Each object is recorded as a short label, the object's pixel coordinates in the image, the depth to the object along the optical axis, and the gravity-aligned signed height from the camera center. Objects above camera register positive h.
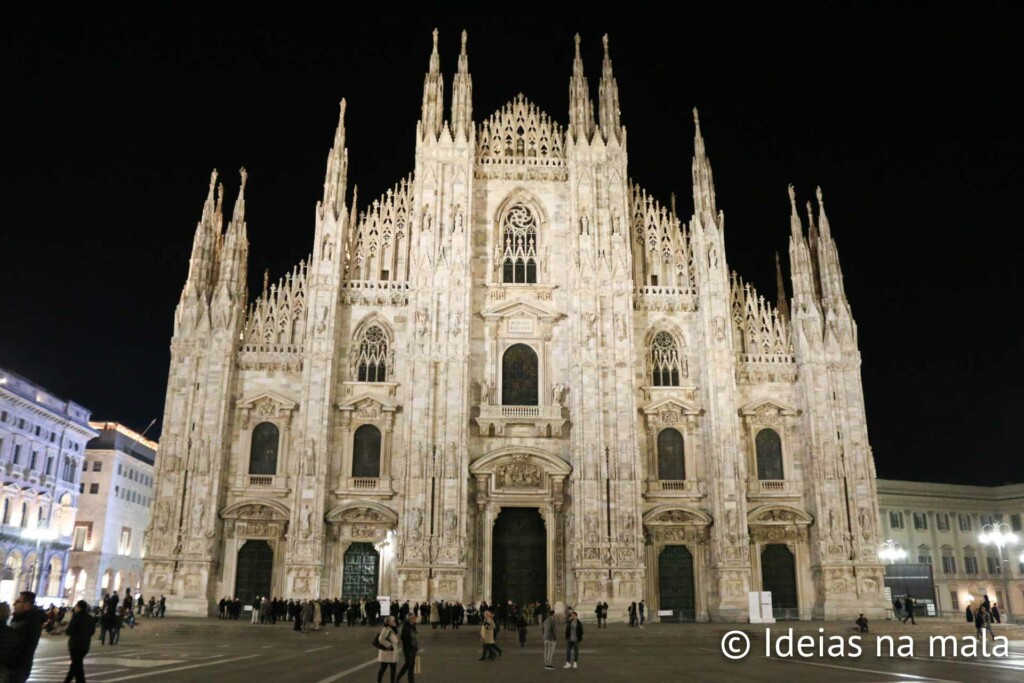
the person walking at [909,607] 34.09 -0.34
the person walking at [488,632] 20.66 -0.89
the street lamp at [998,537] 38.17 +2.72
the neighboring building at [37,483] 52.62 +6.65
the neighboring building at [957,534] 65.38 +4.78
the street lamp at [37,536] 54.33 +3.21
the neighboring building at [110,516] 65.94 +5.70
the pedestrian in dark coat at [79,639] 12.79 -0.75
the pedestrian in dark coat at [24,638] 9.14 -0.52
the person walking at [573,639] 18.94 -0.94
